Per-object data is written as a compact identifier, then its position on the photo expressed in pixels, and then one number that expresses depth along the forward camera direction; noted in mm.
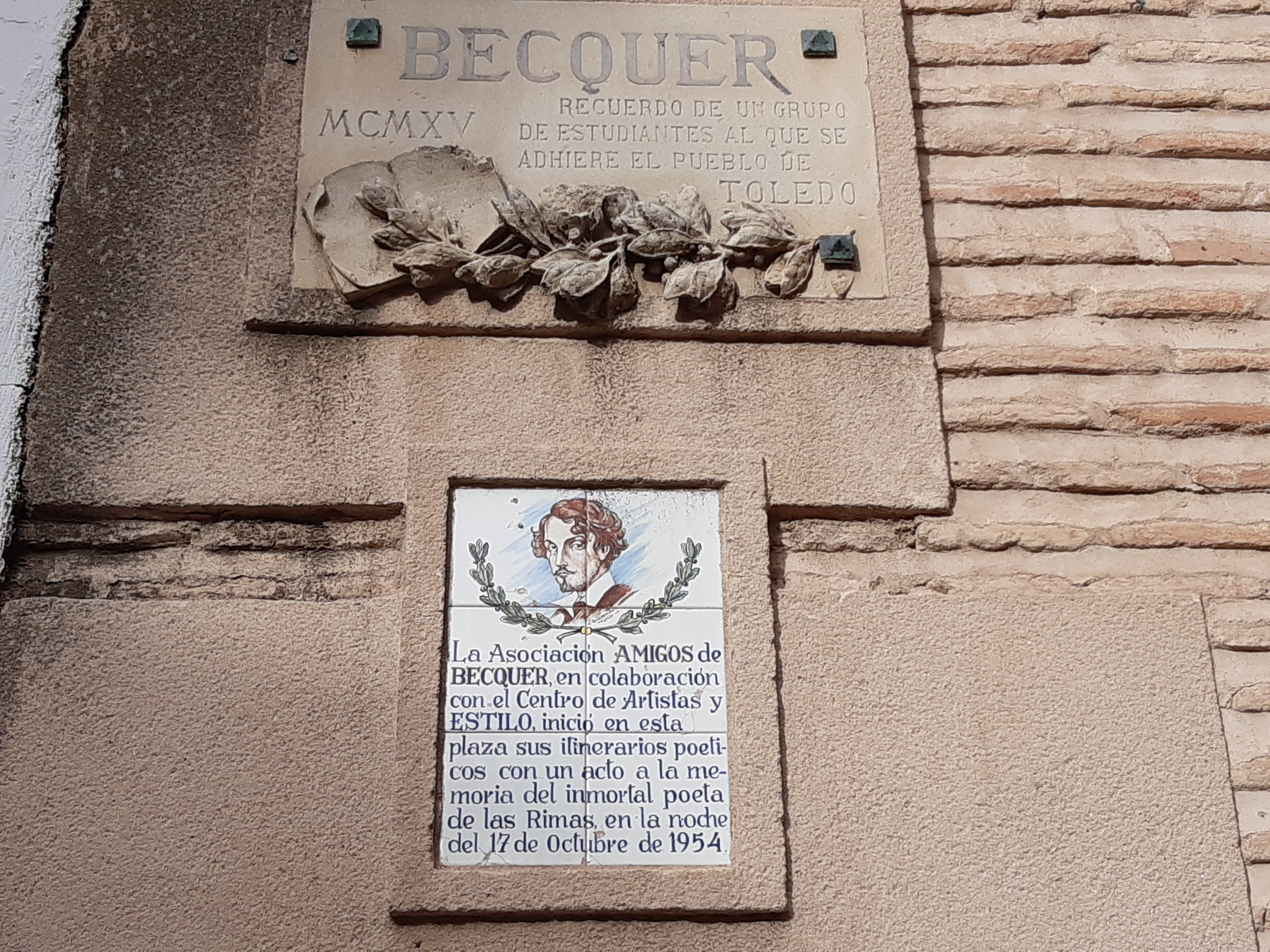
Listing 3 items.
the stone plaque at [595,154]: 3256
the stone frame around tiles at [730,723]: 2668
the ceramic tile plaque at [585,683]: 2736
